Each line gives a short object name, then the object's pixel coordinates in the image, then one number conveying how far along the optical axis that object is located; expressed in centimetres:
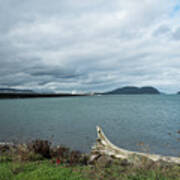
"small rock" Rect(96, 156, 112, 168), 688
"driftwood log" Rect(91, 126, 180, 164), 795
